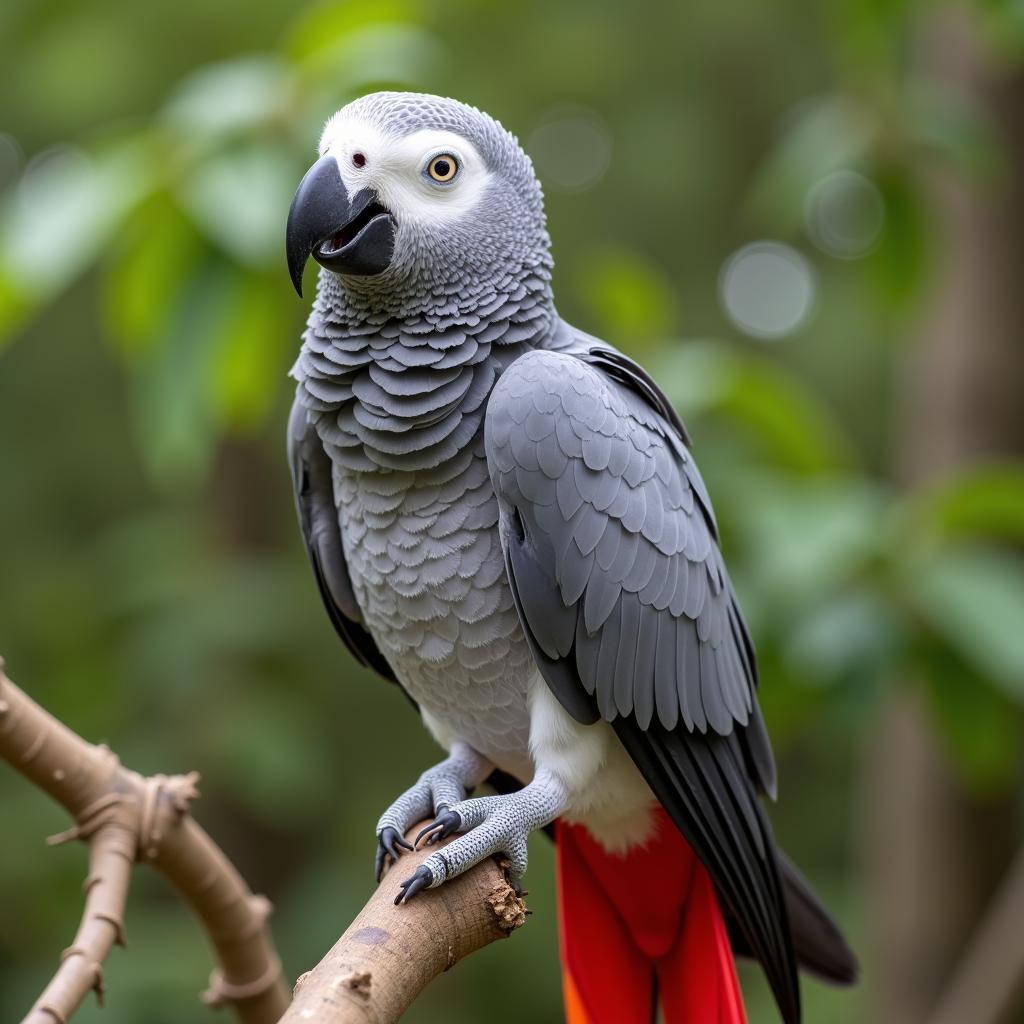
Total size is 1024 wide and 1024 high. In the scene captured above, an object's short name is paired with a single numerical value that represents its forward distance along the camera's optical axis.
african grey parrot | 1.31
